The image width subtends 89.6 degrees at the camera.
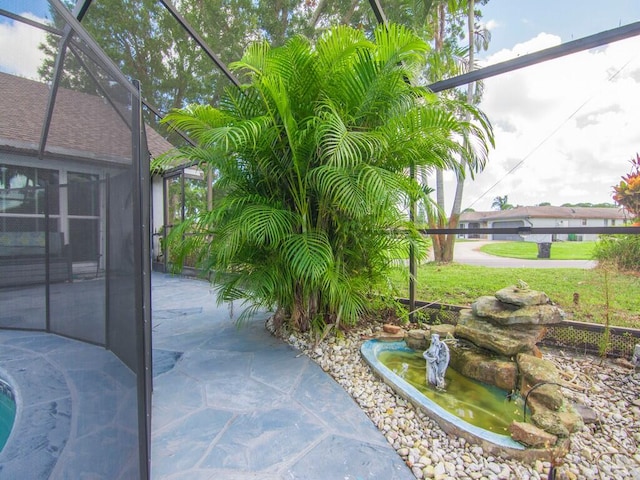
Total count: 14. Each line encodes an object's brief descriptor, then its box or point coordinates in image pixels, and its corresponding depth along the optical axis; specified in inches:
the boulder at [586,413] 71.7
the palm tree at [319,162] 94.8
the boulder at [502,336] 91.7
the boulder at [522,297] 95.9
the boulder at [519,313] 92.3
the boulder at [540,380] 71.2
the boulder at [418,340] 112.7
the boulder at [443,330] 107.6
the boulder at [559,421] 63.7
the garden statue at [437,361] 87.4
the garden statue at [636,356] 93.2
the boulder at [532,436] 61.7
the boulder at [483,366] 86.7
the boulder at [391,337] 119.0
